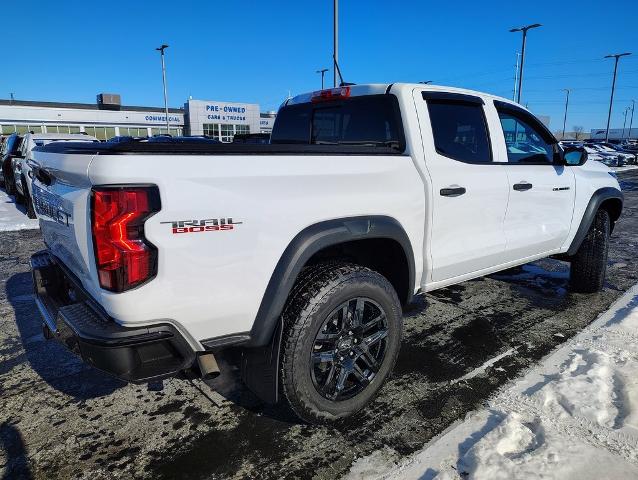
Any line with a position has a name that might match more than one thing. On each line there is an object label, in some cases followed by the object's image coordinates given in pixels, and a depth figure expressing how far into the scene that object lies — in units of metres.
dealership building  43.78
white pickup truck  1.85
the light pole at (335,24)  13.64
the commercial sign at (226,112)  49.31
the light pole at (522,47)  28.08
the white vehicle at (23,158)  9.84
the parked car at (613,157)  31.14
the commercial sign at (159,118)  49.66
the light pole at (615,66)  44.94
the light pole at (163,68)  39.25
